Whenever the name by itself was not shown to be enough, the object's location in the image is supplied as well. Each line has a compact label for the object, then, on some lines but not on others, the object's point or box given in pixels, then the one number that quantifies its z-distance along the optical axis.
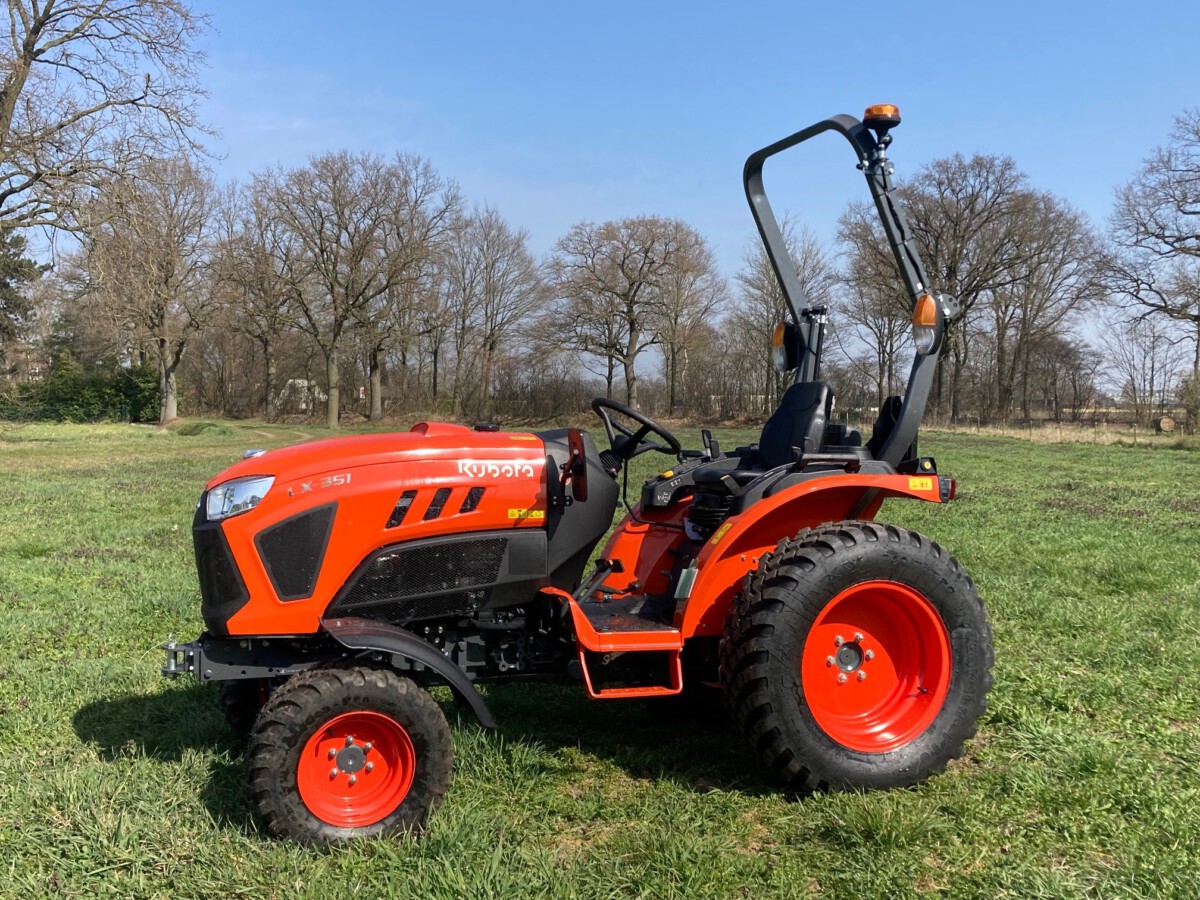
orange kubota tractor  2.81
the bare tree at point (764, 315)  34.50
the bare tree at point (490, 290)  41.53
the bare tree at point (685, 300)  36.22
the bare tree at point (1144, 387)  28.84
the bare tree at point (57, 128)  18.97
